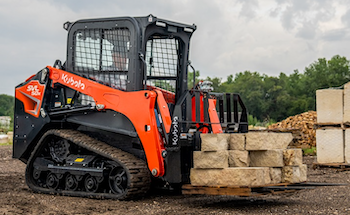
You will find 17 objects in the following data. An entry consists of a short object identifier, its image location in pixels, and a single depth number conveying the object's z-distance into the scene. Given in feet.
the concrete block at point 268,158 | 26.61
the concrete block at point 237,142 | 26.37
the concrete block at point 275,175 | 26.53
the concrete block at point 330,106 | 48.32
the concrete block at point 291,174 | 27.35
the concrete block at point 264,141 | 26.34
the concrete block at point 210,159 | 25.99
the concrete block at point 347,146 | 47.75
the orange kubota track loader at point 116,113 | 28.53
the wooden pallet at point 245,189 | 25.26
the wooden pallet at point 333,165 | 47.62
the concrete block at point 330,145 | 48.47
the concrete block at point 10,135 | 100.93
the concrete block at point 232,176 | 25.17
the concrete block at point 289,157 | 27.40
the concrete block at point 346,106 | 47.78
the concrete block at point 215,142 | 26.30
